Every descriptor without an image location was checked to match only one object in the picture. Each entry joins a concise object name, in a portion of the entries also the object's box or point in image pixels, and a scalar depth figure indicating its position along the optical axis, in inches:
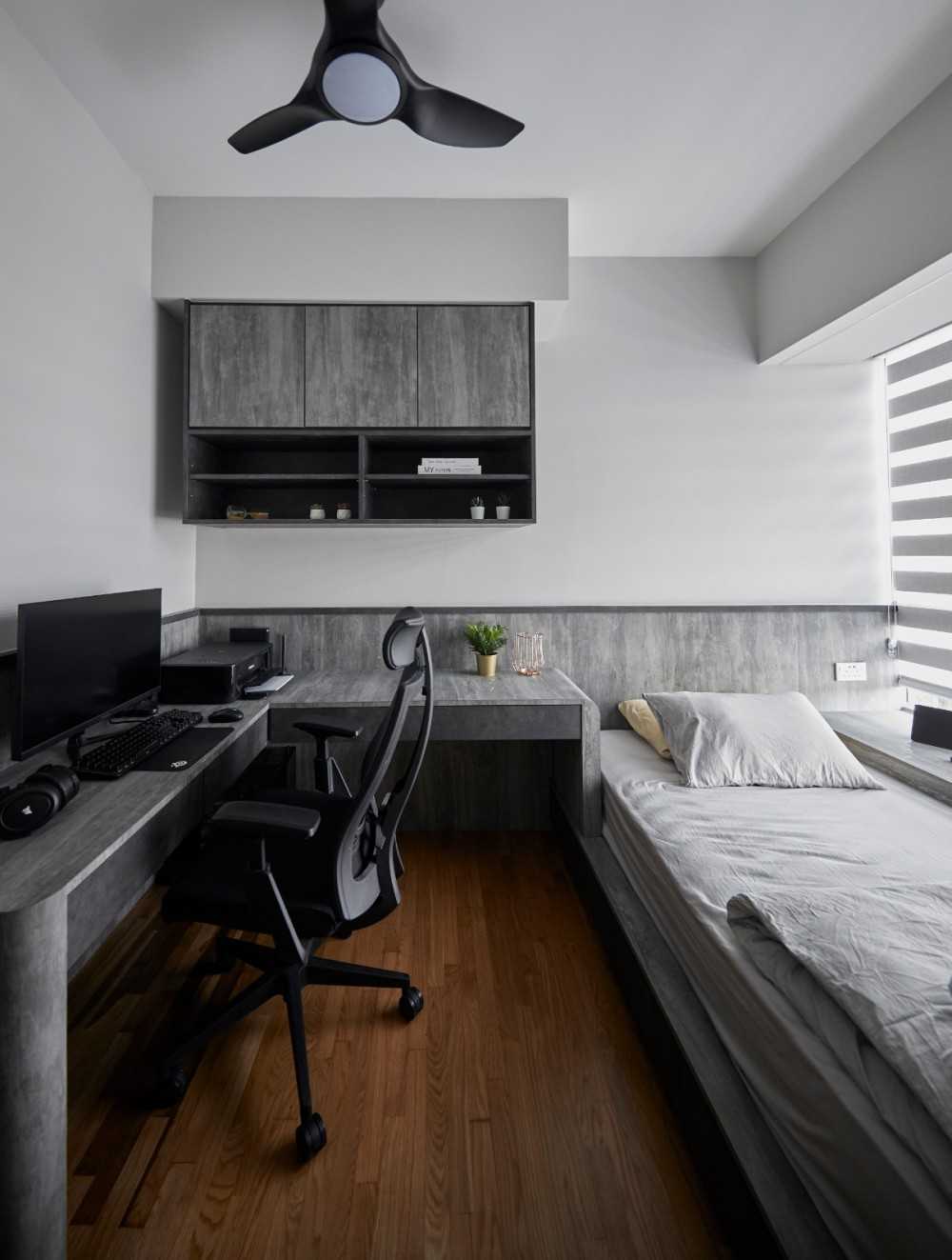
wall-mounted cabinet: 108.4
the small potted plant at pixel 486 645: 116.3
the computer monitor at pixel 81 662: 61.3
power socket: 125.3
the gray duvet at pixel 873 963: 37.1
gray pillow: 91.6
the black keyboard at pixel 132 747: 64.0
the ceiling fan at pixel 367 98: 63.2
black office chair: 56.1
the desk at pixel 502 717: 96.7
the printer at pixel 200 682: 92.9
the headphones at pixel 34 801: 49.9
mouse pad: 66.5
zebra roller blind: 111.8
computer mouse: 82.9
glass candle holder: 119.4
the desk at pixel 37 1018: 40.4
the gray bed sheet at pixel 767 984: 35.2
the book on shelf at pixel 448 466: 111.1
